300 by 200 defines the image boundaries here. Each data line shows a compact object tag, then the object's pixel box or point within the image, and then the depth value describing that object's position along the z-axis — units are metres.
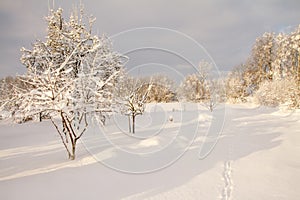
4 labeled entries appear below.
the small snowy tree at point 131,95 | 14.20
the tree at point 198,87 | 27.27
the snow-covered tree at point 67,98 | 6.59
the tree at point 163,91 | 27.14
